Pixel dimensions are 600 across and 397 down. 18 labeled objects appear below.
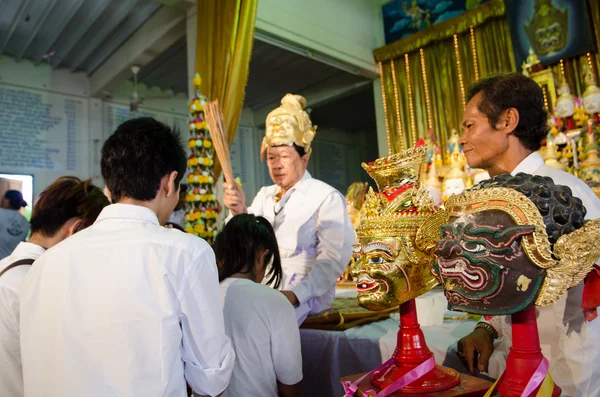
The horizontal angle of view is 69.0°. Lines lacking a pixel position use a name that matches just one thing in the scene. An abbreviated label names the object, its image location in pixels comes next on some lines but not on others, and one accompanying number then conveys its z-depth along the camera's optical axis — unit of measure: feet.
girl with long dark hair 5.12
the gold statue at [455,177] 14.10
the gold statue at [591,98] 11.94
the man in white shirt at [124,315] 3.42
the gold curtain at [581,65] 17.51
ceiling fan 18.25
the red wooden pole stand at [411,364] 3.71
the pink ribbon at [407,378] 3.63
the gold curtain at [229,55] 13.69
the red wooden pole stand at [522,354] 3.05
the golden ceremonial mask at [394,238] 3.70
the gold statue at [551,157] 11.09
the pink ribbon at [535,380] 2.94
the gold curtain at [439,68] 20.13
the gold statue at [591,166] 9.85
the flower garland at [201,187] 12.22
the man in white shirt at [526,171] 3.61
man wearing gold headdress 7.31
